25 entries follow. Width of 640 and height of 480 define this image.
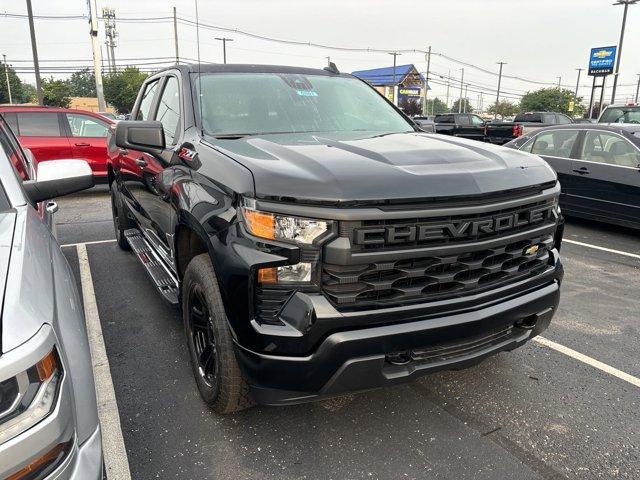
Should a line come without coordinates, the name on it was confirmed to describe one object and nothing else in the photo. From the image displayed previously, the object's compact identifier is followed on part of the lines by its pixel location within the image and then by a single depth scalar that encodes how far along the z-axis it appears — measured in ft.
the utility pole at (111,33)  208.54
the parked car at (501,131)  61.43
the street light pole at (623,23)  85.93
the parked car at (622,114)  43.34
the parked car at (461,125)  67.05
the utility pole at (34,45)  76.77
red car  31.27
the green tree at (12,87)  236.43
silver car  4.23
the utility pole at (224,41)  155.06
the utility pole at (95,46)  69.00
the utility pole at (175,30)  140.08
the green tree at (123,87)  186.91
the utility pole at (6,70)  222.48
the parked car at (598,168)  22.18
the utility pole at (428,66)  189.82
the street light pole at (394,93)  235.69
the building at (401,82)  255.91
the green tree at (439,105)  445.78
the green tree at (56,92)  158.92
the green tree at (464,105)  349.98
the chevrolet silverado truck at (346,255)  6.84
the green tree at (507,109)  276.21
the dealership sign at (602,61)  102.99
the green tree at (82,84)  364.99
